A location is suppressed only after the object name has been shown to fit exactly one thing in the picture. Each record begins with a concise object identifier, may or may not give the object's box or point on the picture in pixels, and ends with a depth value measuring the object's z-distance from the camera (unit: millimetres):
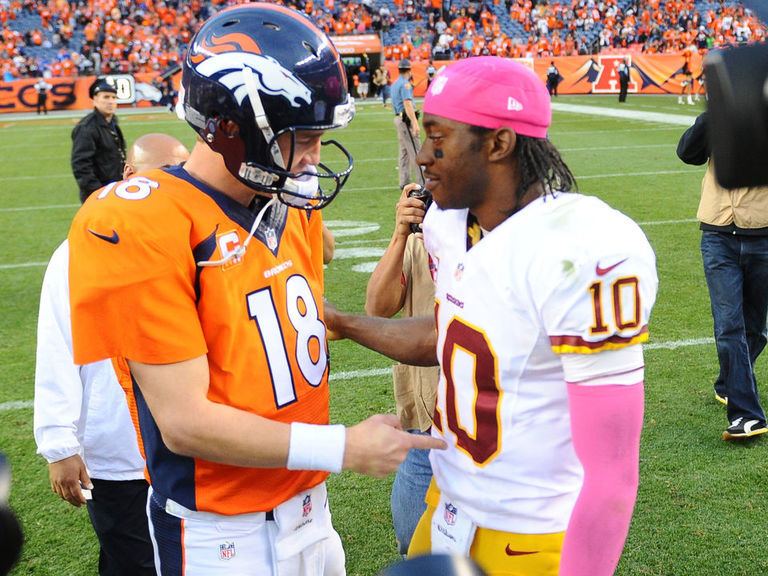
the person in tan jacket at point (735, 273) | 4410
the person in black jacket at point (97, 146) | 7309
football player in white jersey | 1525
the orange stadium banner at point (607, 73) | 28328
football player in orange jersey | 1621
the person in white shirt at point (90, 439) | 2789
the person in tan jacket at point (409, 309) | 2873
